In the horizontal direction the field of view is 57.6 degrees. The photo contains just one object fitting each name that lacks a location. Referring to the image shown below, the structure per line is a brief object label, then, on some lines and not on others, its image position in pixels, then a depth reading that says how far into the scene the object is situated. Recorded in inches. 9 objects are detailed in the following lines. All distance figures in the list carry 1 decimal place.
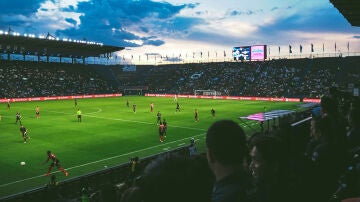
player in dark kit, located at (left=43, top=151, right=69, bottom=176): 703.8
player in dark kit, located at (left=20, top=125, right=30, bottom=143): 1055.7
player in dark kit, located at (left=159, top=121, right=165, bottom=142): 1071.6
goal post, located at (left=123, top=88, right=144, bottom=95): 4254.4
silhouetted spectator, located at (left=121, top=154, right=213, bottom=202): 92.6
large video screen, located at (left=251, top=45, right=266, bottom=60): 3784.5
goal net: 3606.8
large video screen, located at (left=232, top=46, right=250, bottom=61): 3915.8
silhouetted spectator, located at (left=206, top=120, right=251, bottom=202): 121.7
